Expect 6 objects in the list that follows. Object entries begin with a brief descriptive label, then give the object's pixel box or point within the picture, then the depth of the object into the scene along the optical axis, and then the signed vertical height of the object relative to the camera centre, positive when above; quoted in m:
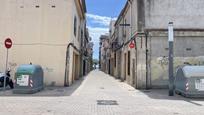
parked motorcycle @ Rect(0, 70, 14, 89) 9.83 -0.98
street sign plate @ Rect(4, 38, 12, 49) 8.61 +1.11
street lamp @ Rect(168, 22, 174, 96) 8.46 +0.22
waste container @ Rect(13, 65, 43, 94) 8.32 -0.83
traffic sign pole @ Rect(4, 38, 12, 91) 8.61 +1.11
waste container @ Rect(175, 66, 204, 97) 7.88 -0.87
